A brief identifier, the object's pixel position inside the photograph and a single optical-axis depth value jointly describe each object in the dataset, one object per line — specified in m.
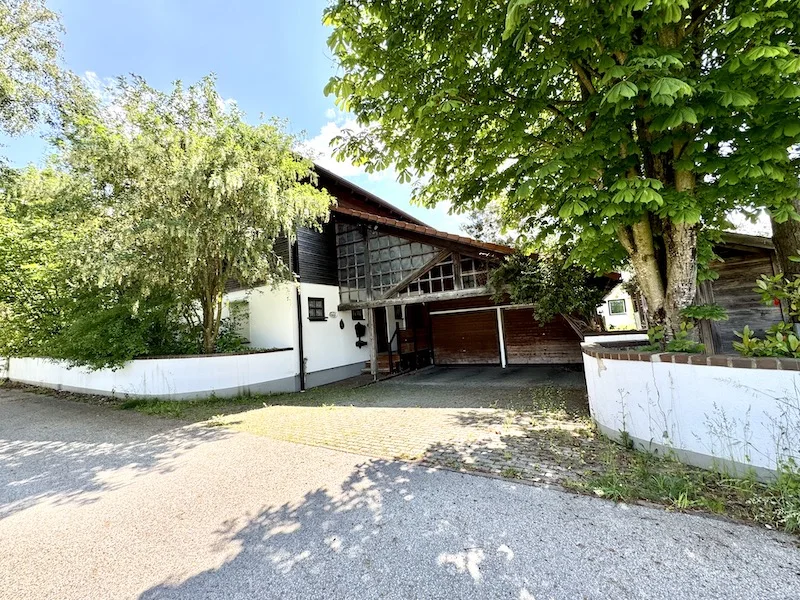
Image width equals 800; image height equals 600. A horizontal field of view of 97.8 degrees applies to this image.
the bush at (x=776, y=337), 2.97
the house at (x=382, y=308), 9.73
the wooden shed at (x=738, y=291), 6.23
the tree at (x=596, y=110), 3.03
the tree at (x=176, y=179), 6.64
